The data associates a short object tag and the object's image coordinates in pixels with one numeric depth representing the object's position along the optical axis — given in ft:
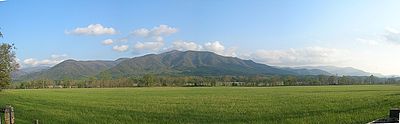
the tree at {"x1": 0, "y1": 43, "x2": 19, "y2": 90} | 166.09
